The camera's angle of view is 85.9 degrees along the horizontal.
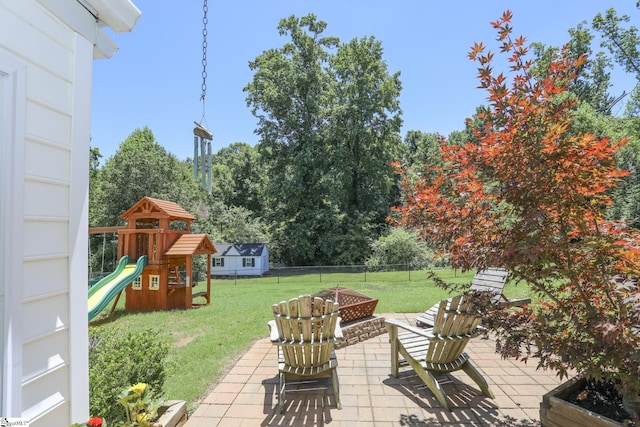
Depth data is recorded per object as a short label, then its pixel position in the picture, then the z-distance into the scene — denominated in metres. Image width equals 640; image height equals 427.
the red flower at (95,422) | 1.83
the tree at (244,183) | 29.45
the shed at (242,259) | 22.78
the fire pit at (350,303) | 5.48
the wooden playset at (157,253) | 9.17
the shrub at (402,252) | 19.97
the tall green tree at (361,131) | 23.72
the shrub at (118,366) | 2.41
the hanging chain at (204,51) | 3.91
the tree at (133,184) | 21.19
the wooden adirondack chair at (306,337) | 3.18
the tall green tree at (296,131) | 23.77
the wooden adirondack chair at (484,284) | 5.23
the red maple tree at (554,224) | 2.15
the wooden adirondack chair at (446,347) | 3.19
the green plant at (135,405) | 2.18
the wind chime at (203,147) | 4.29
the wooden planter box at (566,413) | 2.06
